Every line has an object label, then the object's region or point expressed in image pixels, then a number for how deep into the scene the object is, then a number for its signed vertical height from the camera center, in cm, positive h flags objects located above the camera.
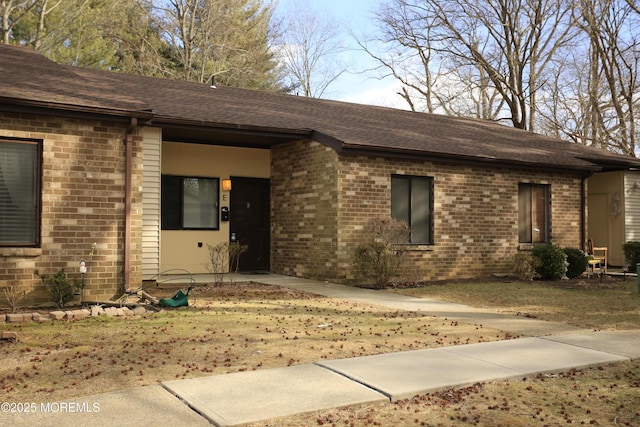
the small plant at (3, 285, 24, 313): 866 -105
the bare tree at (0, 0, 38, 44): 2352 +862
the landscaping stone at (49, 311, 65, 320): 812 -124
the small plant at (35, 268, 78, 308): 900 -96
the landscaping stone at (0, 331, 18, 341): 656 -124
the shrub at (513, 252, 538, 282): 1438 -90
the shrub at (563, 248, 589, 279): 1499 -83
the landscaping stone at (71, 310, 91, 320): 824 -125
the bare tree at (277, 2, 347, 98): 3599 +909
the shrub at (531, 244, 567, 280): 1441 -80
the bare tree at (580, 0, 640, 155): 2764 +751
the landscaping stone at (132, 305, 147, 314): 874 -125
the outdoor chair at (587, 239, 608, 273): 1554 -77
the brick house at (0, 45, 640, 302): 927 +95
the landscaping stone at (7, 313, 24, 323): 795 -125
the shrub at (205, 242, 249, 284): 1230 -87
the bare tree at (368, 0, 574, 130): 2883 +942
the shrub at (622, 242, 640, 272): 1619 -66
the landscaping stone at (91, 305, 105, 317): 848 -124
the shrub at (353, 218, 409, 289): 1256 -52
